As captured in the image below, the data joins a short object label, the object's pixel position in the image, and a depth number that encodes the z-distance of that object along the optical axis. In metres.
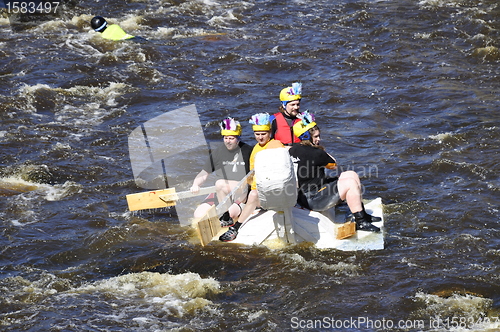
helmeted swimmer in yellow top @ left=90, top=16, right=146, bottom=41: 36.66
